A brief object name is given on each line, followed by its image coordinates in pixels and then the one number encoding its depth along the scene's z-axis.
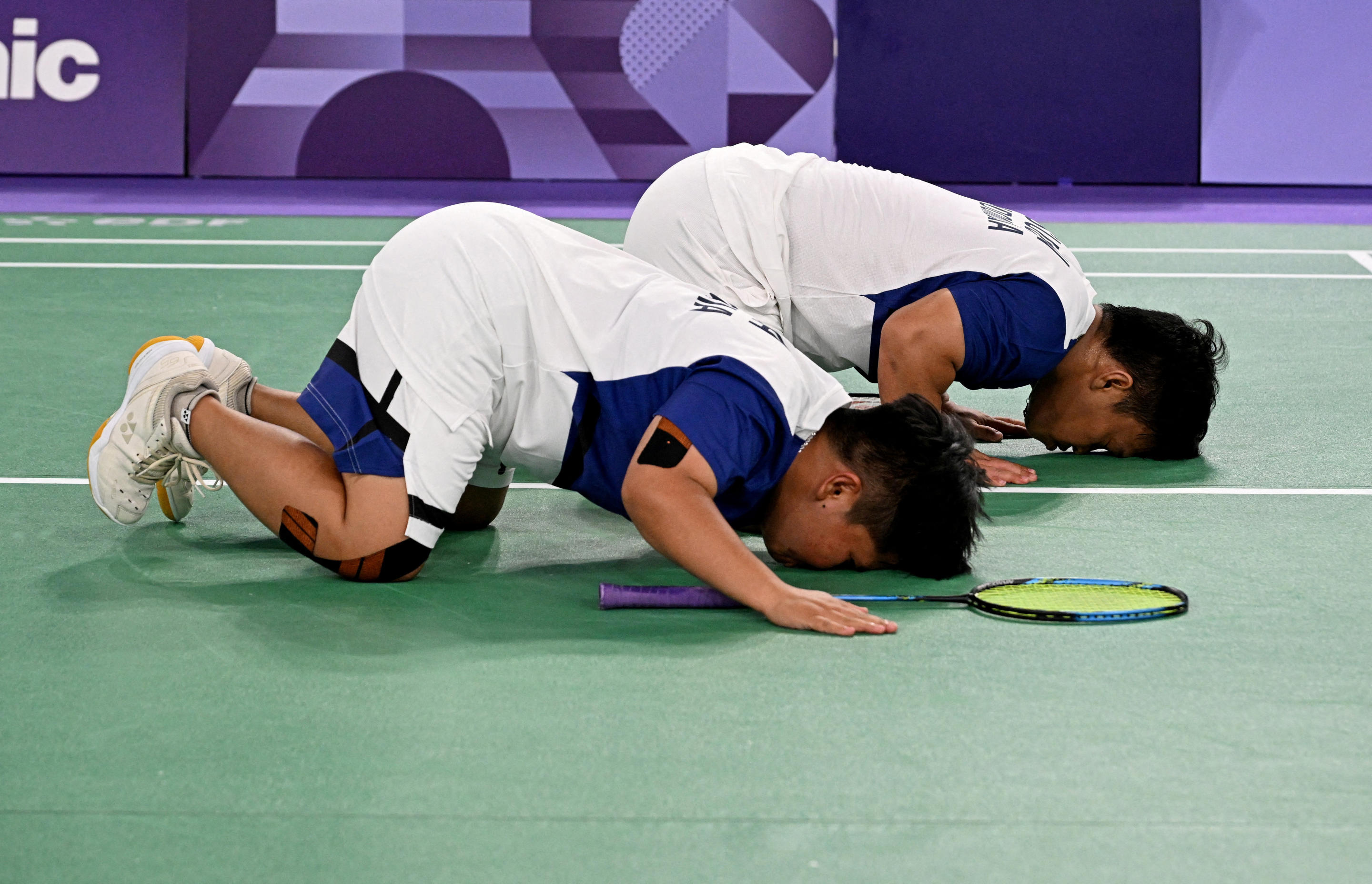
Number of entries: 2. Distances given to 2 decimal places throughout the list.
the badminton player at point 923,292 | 8.22
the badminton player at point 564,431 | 6.08
